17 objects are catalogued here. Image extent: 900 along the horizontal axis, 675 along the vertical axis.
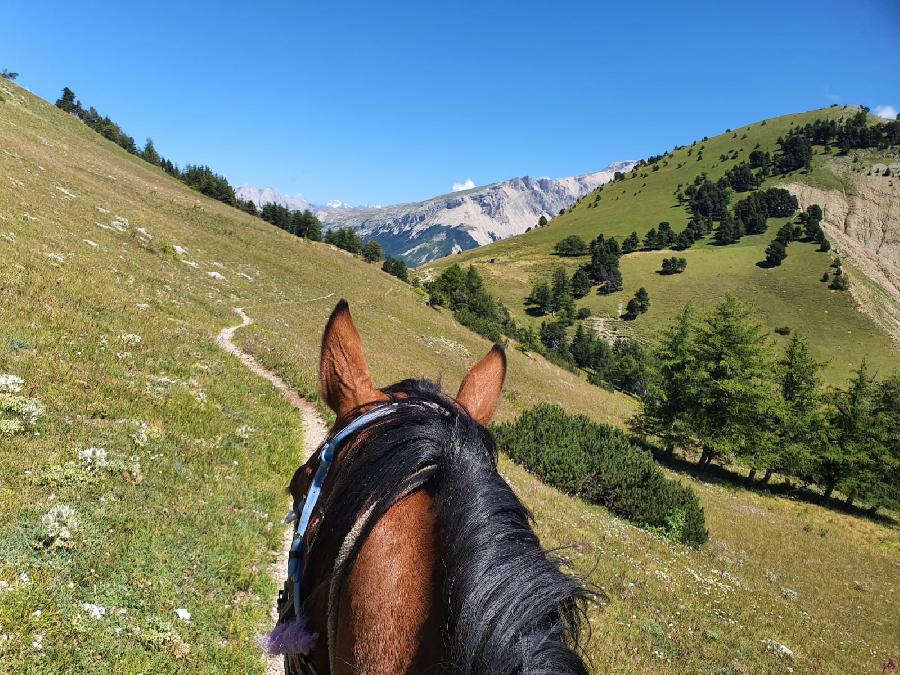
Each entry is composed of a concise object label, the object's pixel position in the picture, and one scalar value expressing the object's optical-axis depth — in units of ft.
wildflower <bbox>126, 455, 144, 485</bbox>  21.11
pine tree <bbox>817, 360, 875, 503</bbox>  111.24
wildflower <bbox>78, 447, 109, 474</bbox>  19.85
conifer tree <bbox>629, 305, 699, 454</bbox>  109.70
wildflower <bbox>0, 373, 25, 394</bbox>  22.22
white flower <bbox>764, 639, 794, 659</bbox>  28.91
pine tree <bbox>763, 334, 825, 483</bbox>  109.50
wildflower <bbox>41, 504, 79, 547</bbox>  15.72
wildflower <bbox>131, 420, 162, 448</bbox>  24.04
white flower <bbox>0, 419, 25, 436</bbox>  19.34
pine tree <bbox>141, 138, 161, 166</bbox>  289.94
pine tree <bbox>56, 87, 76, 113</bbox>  290.97
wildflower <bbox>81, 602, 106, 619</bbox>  14.25
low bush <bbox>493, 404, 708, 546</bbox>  54.03
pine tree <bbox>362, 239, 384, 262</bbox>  254.88
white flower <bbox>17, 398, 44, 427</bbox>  20.87
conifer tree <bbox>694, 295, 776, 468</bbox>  104.73
